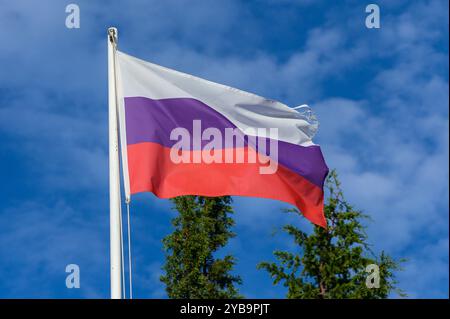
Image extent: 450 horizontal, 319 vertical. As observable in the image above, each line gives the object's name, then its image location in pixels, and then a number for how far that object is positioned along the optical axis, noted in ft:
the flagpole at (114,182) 37.19
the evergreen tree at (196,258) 116.37
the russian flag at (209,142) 42.29
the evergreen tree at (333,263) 91.09
